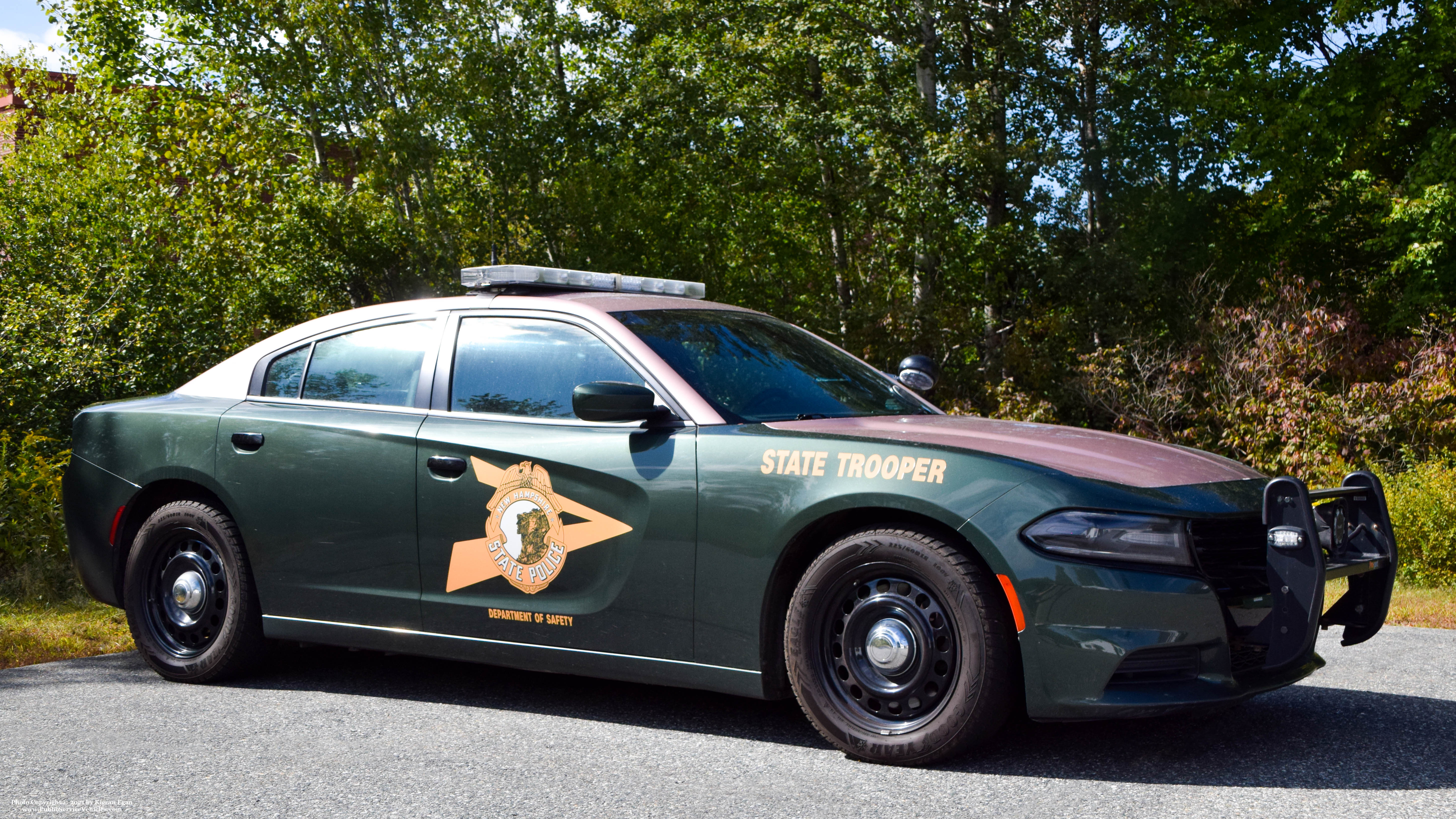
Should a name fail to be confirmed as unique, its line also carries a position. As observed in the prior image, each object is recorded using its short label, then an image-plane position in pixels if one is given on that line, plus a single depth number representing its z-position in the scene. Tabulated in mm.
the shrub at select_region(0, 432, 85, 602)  8164
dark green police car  3705
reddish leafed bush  14070
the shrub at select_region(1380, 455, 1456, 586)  9039
